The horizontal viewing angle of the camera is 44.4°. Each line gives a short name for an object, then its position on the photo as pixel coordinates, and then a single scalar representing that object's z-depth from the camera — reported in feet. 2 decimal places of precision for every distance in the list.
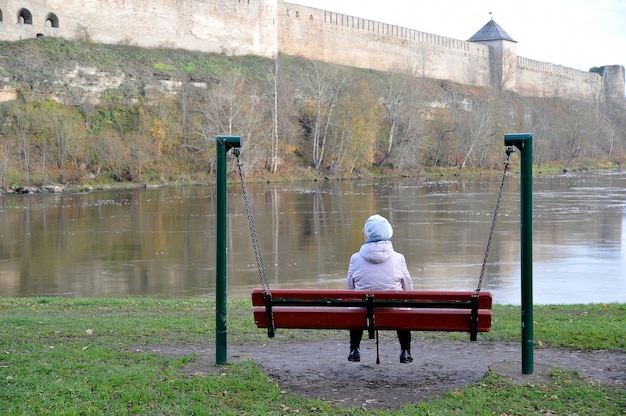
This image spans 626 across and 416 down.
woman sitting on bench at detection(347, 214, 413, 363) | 17.49
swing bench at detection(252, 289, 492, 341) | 16.38
